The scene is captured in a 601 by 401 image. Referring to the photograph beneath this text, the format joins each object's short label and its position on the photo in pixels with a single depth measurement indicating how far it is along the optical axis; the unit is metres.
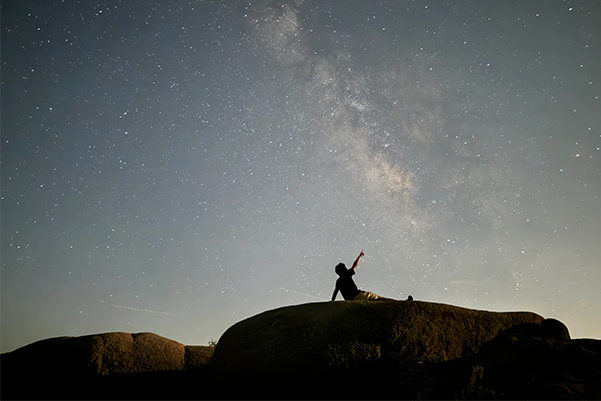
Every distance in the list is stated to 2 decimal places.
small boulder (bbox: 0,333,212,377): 8.00
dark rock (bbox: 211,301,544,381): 6.11
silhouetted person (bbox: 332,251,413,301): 8.21
